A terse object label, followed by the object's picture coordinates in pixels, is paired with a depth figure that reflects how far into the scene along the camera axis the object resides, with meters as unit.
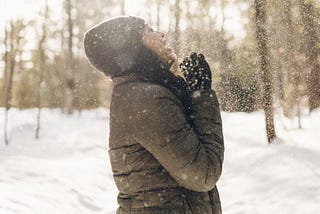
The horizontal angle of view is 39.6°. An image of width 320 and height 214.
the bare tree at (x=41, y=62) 15.32
